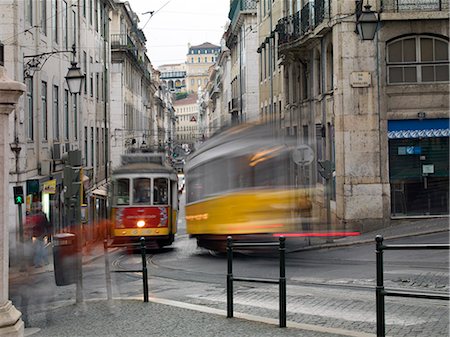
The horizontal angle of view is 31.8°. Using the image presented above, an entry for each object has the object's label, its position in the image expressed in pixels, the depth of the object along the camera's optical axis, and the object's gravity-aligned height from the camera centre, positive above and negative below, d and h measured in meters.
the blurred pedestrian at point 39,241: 20.92 -1.68
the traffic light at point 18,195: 20.46 -0.37
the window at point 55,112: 29.11 +2.53
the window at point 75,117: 33.88 +2.69
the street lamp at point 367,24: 19.70 +3.77
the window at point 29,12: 23.97 +5.23
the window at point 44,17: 26.71 +5.61
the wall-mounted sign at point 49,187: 26.26 -0.23
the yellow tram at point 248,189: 18.17 -0.30
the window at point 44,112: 26.97 +2.35
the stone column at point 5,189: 6.83 -0.07
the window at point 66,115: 31.53 +2.63
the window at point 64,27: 31.45 +6.18
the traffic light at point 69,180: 17.30 -0.01
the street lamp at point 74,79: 20.97 +2.68
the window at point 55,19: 29.11 +6.00
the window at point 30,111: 24.41 +2.19
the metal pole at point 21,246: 14.62 -1.49
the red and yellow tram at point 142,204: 24.36 -0.82
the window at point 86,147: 37.12 +1.54
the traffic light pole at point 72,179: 12.45 +0.01
